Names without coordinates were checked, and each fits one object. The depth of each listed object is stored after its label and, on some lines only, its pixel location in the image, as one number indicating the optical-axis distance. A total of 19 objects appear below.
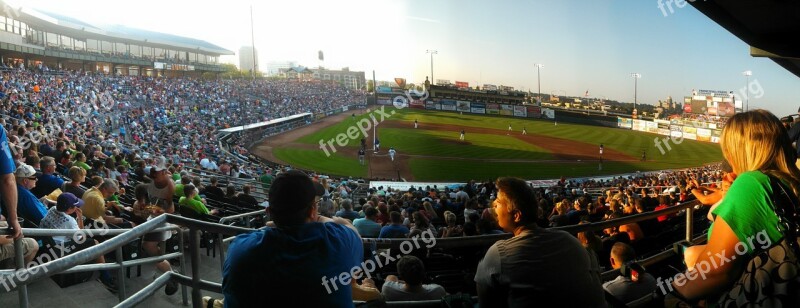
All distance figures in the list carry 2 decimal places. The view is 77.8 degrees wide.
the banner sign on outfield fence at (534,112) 69.18
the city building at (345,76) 142.06
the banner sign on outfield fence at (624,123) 62.53
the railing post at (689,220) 3.53
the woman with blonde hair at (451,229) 6.01
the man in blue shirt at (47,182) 6.80
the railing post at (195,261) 2.77
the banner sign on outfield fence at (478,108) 69.69
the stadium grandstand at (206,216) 2.46
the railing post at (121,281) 3.72
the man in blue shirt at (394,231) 5.84
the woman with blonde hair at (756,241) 1.74
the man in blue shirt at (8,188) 3.26
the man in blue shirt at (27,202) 5.22
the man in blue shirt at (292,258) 2.13
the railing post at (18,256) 3.70
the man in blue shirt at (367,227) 6.44
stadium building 43.44
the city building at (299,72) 119.75
